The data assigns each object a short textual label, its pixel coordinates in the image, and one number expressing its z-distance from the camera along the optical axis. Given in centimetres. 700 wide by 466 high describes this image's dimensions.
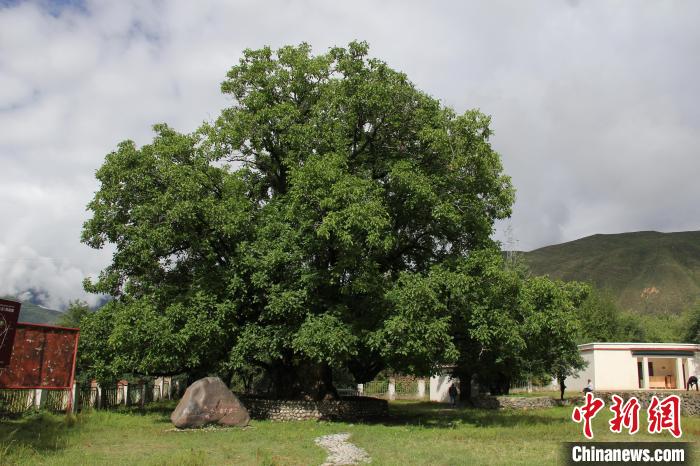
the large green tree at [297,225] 2008
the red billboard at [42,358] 1975
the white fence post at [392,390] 4705
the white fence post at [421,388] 4770
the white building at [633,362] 4431
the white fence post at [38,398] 2284
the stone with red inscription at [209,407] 1864
